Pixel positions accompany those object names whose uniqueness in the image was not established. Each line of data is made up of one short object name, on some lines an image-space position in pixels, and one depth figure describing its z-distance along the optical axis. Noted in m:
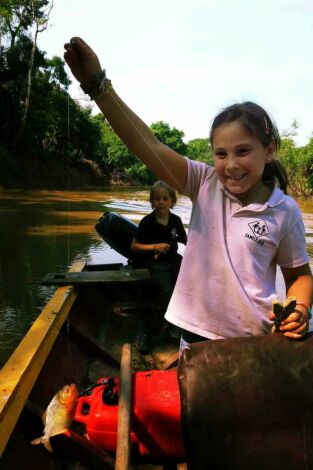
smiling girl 1.40
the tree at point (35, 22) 23.33
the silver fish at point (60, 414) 1.32
